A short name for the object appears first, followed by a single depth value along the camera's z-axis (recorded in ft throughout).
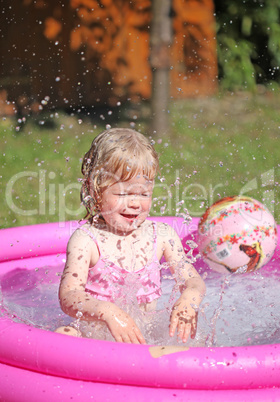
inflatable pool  11.12
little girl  14.69
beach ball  18.81
